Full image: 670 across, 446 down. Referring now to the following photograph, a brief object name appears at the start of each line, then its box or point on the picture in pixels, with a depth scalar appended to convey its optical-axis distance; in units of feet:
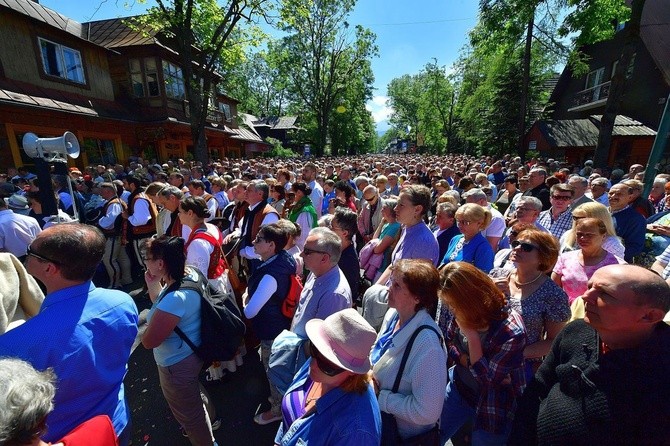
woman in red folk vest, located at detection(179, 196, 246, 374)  9.99
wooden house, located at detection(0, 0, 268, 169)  36.47
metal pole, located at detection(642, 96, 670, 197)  13.30
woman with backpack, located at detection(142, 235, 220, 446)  7.04
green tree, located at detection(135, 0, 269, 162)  42.73
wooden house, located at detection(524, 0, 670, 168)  57.26
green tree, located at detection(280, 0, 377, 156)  102.35
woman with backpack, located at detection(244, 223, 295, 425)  8.69
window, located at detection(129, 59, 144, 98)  56.18
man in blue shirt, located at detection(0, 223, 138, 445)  4.92
